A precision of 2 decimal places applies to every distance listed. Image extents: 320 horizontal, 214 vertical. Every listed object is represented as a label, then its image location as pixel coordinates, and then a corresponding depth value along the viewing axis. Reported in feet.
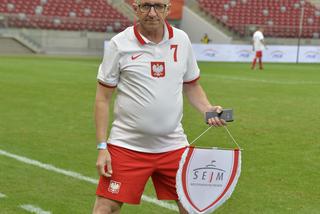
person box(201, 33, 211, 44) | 145.05
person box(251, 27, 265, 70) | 102.47
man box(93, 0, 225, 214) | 13.08
